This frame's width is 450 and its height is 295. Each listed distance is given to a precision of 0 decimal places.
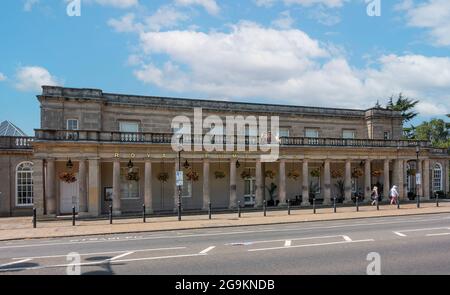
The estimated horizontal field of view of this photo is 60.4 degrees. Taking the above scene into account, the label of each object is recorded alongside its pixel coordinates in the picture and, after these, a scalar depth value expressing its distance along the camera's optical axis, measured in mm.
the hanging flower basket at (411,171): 36969
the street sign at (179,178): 23258
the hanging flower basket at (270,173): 30575
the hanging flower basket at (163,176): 27828
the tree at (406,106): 66250
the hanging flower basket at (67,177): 25280
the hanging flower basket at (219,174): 29547
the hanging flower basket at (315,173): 31578
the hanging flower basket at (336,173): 32994
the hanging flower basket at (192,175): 27625
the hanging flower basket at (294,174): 31359
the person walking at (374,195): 29555
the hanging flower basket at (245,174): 30720
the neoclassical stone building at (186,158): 24938
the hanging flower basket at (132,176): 27047
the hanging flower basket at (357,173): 33375
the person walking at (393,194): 31225
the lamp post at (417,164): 29297
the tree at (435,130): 84038
